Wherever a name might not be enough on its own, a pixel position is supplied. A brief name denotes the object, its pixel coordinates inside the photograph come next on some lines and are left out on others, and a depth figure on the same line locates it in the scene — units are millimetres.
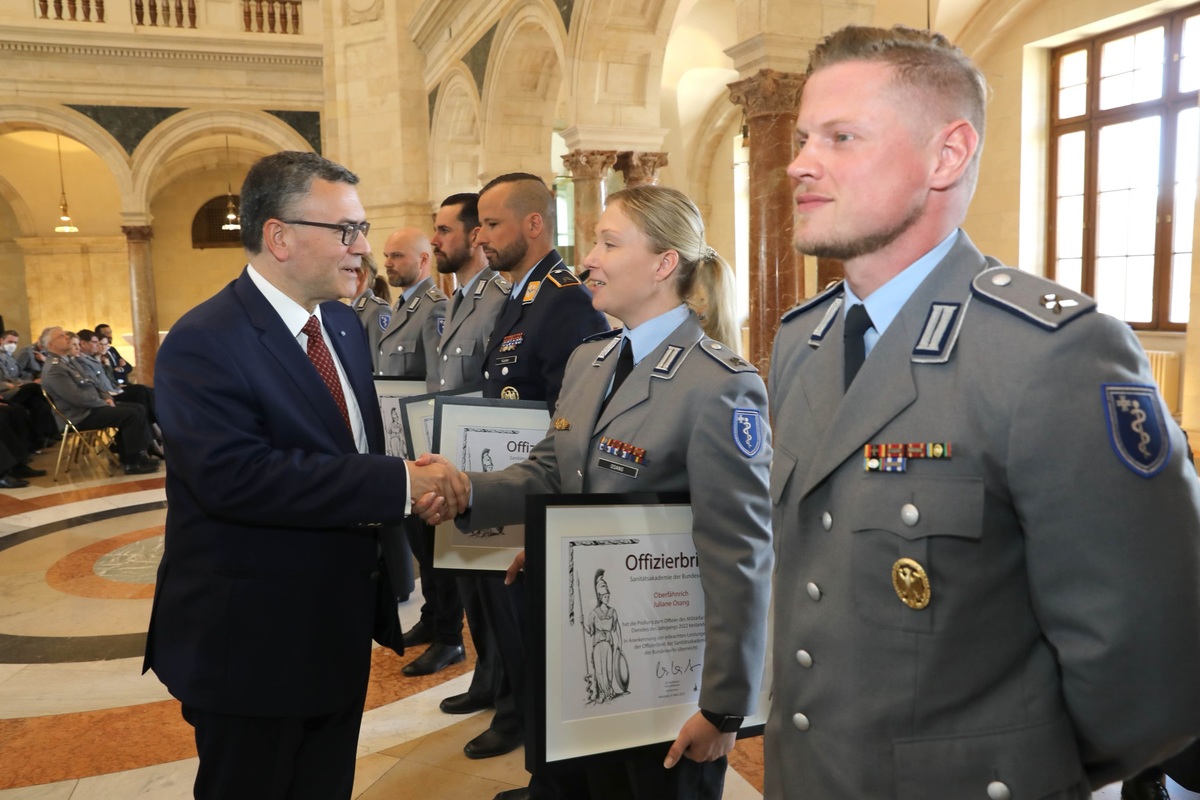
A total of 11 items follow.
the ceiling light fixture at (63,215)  17438
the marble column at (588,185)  8586
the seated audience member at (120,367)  13523
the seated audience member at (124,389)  9695
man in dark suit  1716
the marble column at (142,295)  15242
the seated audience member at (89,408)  8602
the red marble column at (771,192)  5746
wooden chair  8849
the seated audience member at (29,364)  12211
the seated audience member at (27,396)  9977
